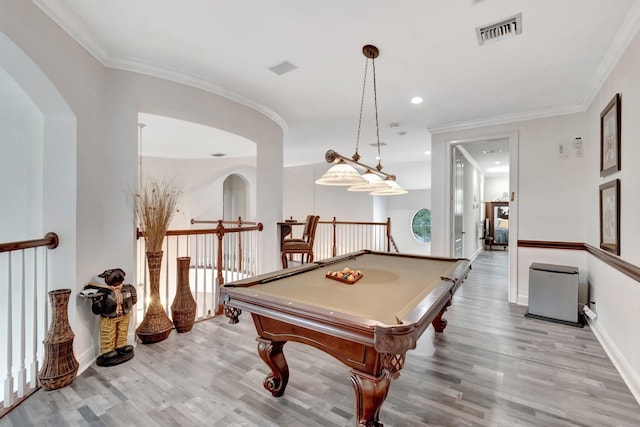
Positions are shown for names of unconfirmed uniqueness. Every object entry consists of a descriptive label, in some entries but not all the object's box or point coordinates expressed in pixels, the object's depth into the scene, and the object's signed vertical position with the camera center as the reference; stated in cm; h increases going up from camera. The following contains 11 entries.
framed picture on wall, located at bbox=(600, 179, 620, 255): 246 -1
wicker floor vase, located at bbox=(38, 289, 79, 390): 204 -99
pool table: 128 -51
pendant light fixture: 244 +35
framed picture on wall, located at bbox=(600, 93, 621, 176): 247 +73
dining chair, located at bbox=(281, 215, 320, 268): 469 -50
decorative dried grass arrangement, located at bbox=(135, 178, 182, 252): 279 -3
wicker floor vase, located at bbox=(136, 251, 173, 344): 277 -103
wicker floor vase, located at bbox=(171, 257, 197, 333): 301 -96
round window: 945 -39
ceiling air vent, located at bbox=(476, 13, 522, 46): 210 +141
